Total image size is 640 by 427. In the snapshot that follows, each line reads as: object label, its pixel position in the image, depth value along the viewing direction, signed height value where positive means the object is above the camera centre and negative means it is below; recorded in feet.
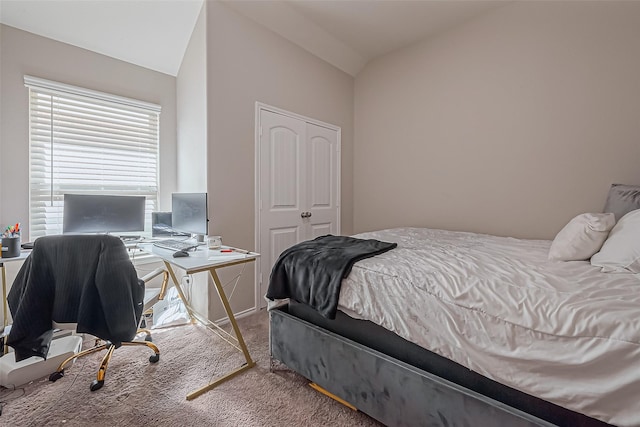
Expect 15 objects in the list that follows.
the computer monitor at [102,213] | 7.54 +0.04
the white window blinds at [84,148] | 7.78 +2.09
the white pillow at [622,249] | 4.01 -0.55
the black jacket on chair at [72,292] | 4.89 -1.41
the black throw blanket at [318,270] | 4.71 -1.03
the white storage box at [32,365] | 5.38 -3.05
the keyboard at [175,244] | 6.76 -0.78
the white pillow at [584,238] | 4.74 -0.44
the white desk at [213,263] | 5.34 -0.98
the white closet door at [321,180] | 11.03 +1.40
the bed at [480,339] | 2.81 -1.57
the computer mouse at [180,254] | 6.09 -0.88
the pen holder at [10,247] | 6.19 -0.73
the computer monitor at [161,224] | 9.01 -0.32
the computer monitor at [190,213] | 7.29 +0.03
